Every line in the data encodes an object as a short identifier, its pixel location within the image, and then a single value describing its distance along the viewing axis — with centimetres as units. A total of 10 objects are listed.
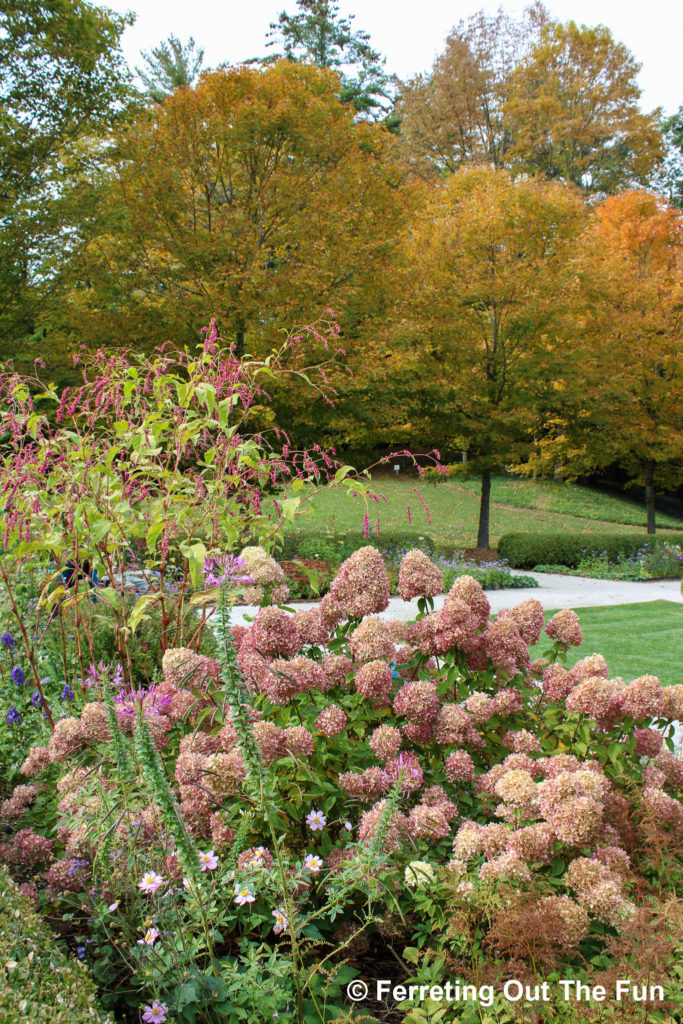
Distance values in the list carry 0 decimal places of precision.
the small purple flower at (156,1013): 146
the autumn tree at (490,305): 1292
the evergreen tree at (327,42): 2773
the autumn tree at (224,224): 973
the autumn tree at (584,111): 2864
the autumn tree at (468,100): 2922
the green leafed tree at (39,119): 1035
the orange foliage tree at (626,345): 1409
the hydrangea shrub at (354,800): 163
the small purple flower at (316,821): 188
